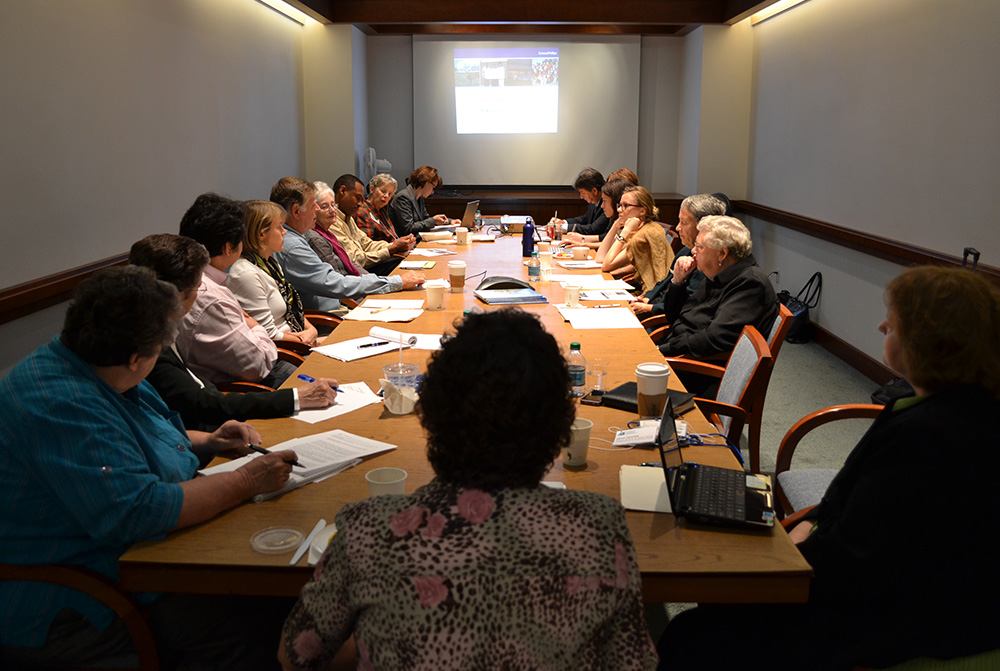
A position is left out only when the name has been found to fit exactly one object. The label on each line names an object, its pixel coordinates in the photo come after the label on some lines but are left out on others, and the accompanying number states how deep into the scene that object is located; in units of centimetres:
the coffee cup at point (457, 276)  411
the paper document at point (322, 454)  185
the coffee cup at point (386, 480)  168
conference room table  147
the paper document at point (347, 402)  228
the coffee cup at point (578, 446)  189
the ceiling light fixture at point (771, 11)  702
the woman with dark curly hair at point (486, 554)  105
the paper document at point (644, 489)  173
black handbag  616
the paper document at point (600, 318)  342
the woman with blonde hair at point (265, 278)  347
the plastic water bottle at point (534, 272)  460
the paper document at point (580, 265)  524
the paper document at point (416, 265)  518
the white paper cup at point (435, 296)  373
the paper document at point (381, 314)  356
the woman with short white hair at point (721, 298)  336
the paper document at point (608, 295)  402
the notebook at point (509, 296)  386
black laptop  163
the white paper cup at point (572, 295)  375
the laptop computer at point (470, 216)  716
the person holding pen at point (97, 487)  153
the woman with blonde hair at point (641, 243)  500
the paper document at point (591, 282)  441
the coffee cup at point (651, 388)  223
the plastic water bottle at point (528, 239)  538
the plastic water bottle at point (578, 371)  235
